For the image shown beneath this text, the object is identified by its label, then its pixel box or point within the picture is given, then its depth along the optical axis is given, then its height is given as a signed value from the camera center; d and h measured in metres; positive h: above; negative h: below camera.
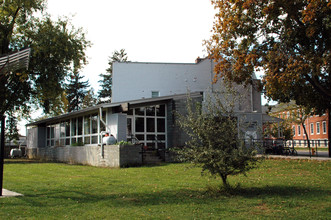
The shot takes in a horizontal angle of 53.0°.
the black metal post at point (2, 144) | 8.46 -0.17
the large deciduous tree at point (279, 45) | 15.70 +4.99
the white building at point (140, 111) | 20.36 +1.56
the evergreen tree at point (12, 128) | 31.78 +0.89
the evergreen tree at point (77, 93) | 61.78 +8.16
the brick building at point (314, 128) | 54.23 +0.80
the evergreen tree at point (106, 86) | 62.84 +9.50
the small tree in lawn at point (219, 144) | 8.25 -0.24
